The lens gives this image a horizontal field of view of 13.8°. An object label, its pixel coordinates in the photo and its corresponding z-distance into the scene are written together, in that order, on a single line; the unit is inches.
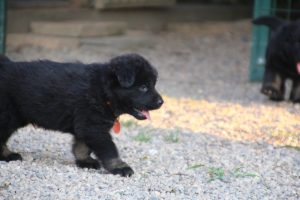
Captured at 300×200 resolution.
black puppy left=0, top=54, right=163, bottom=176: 381.8
